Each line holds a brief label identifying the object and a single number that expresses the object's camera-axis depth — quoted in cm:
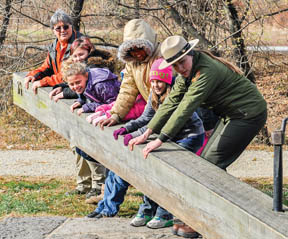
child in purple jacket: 783
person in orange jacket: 904
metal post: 475
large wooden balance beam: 487
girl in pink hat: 664
